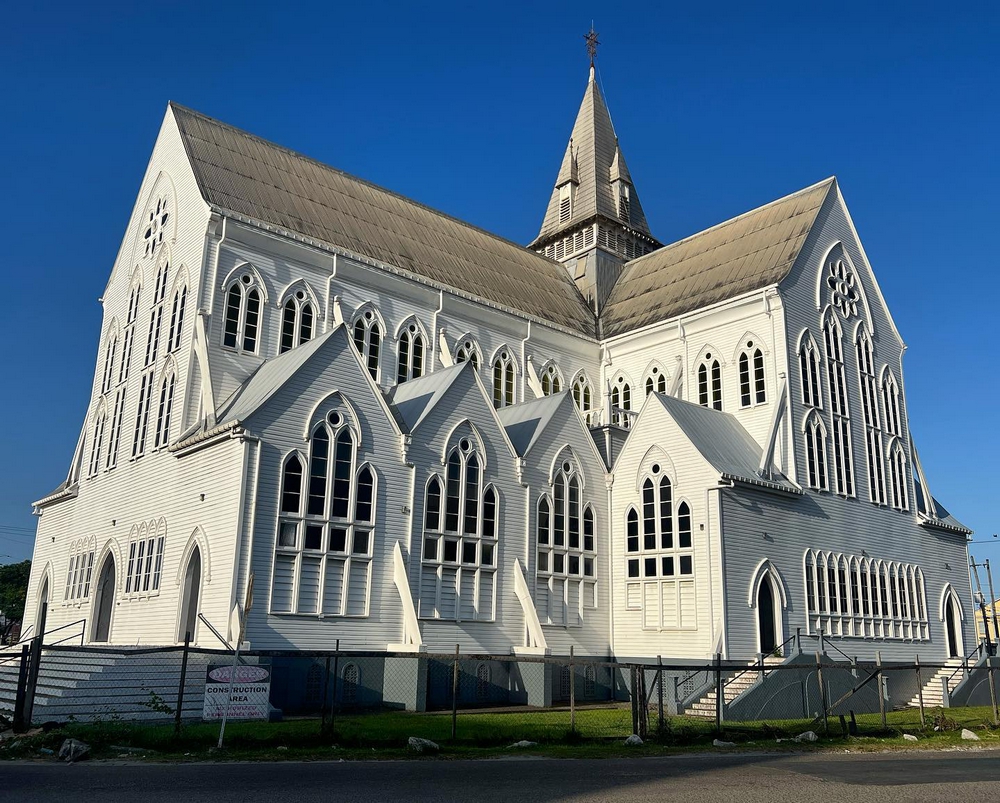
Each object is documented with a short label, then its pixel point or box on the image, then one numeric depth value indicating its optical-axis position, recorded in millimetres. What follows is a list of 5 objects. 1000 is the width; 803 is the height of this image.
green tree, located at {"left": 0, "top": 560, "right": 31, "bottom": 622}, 92188
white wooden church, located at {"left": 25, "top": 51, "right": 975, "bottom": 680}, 27781
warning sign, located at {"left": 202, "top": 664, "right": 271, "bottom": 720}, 16172
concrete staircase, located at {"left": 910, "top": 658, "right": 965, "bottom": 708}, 35812
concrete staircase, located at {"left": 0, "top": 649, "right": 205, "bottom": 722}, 19672
